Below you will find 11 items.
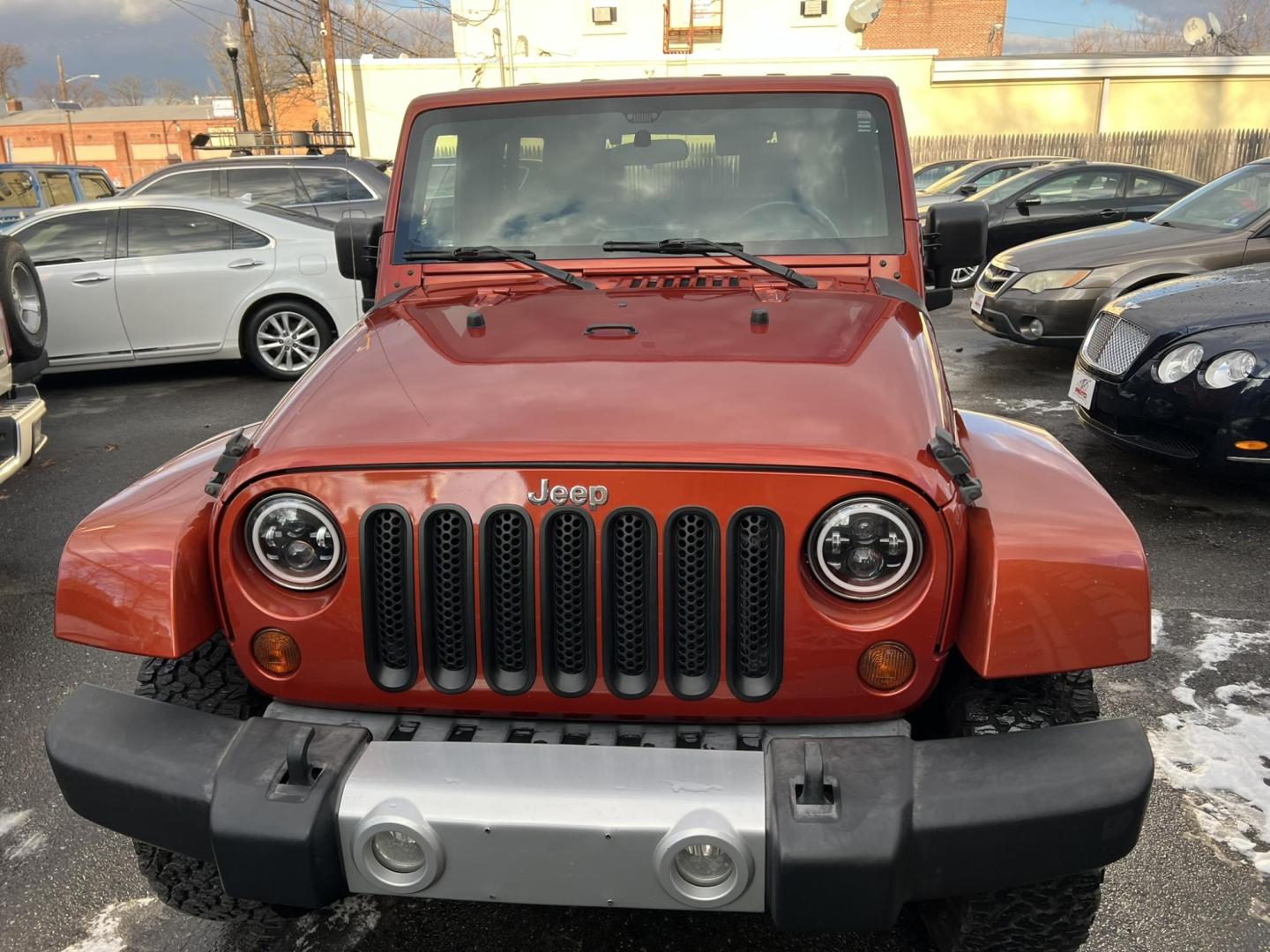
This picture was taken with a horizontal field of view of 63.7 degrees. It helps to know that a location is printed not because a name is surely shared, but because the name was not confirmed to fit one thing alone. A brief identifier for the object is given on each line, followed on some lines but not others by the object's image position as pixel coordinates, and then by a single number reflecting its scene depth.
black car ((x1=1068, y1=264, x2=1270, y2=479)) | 4.78
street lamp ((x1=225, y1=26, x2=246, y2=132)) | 22.41
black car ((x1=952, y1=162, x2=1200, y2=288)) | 12.13
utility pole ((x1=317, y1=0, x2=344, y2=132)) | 27.75
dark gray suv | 11.07
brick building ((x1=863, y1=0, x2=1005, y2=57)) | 45.72
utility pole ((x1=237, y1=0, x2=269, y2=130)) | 24.25
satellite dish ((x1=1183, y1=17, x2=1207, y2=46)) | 32.61
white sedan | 8.10
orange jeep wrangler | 1.77
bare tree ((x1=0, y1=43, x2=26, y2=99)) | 76.50
